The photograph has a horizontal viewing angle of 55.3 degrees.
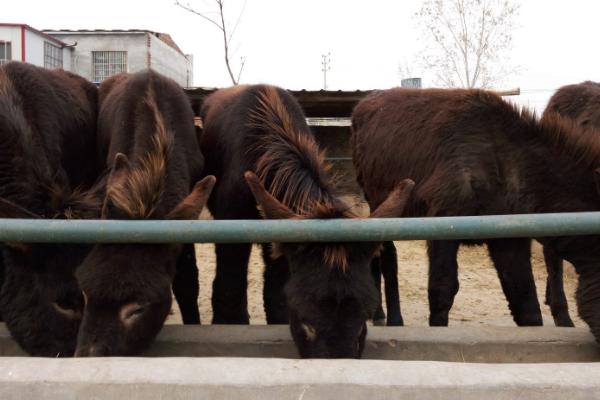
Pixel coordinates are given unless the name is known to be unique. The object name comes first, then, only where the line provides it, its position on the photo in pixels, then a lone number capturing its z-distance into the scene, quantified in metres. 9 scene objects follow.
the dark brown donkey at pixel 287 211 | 2.98
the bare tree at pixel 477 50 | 27.03
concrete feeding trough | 2.27
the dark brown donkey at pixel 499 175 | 3.90
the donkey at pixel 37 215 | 3.34
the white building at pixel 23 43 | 23.44
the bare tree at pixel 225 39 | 18.18
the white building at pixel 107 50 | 28.41
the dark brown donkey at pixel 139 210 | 3.01
